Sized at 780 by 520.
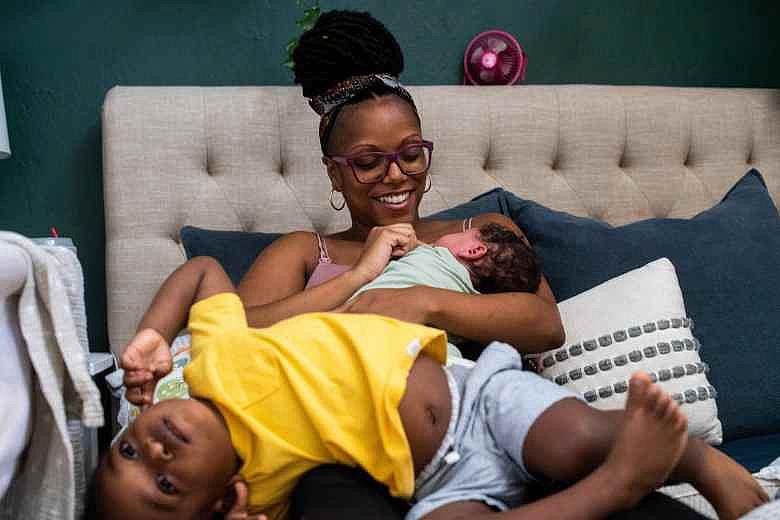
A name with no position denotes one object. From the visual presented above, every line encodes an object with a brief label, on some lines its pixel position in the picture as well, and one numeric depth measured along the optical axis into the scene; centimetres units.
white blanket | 96
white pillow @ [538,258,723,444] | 149
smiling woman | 140
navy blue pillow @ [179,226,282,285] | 177
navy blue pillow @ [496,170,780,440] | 163
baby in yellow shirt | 99
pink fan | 233
